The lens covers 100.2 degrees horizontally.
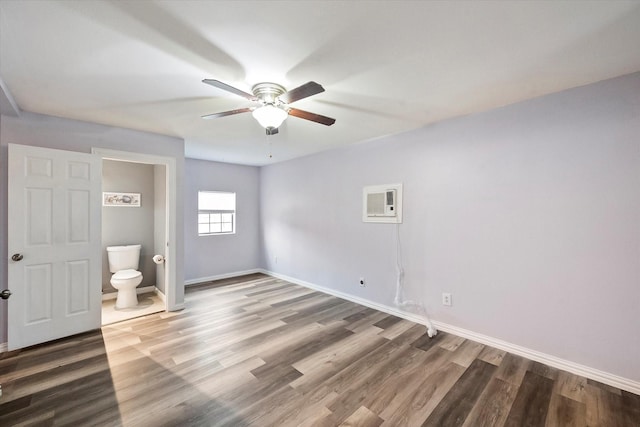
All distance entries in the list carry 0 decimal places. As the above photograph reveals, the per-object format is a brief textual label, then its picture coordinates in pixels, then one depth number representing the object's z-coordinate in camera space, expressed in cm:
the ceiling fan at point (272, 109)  201
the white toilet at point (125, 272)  366
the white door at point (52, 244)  254
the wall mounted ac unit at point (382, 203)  344
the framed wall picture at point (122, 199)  412
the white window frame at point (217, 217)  512
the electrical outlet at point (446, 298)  298
